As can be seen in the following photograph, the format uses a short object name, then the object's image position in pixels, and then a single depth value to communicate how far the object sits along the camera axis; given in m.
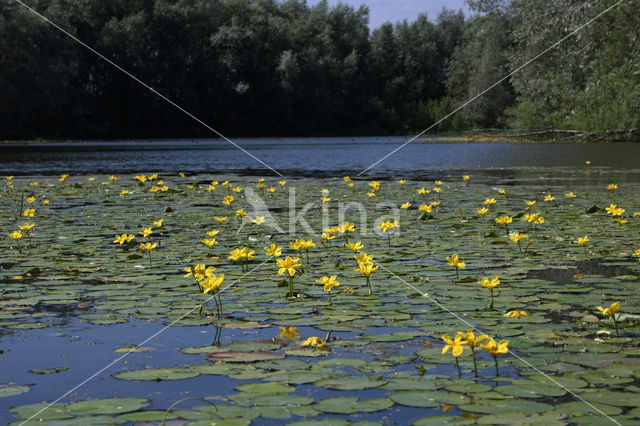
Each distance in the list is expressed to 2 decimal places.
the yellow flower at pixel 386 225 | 5.01
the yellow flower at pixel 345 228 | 4.91
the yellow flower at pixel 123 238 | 4.72
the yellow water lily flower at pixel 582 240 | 4.46
